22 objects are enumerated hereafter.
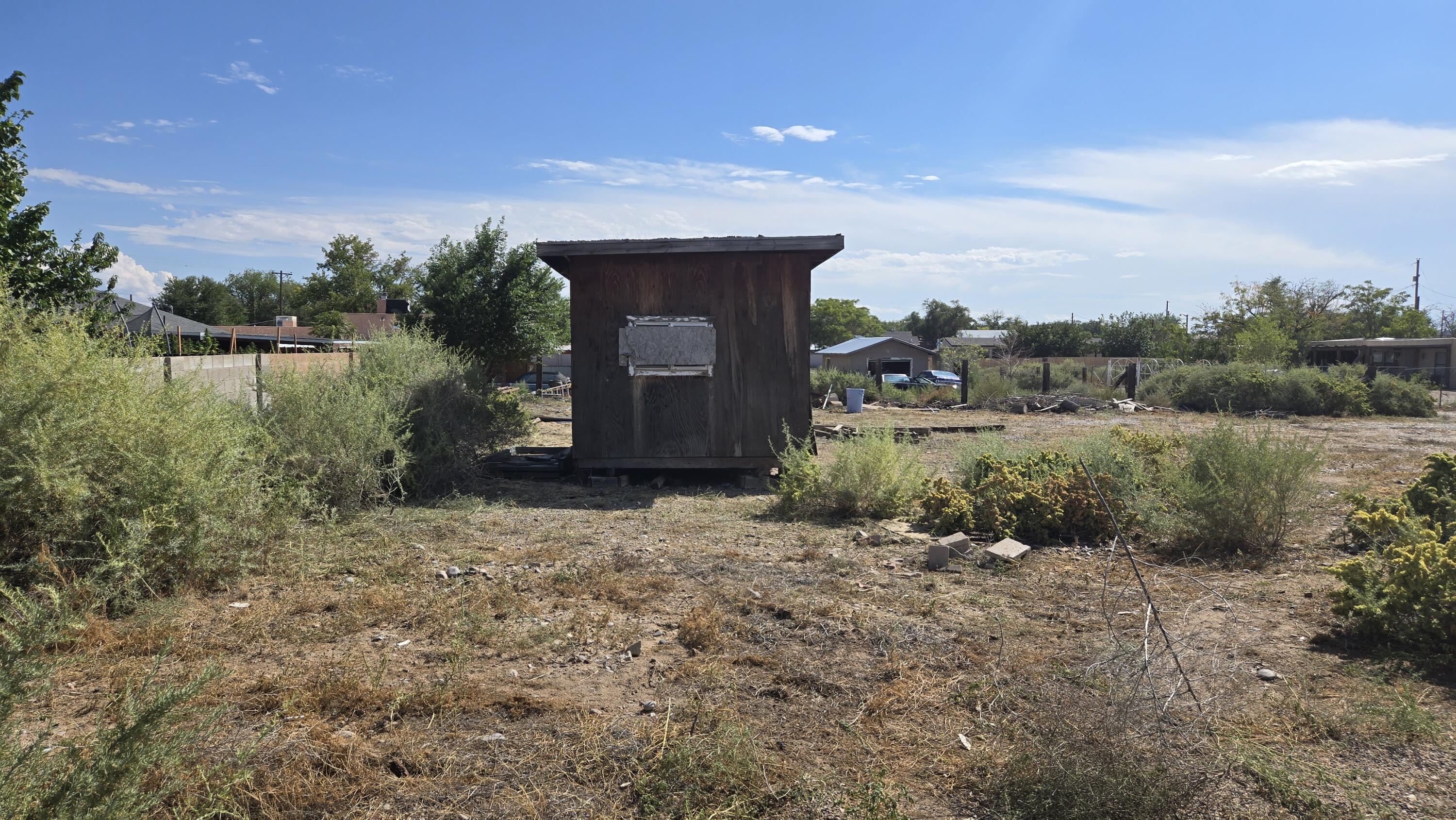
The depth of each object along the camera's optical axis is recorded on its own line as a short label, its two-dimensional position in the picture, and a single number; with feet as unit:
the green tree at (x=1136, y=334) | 186.50
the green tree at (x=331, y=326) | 135.13
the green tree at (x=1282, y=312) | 141.59
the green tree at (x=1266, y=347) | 89.20
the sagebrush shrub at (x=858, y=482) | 26.04
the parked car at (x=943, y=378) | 110.01
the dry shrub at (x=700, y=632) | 14.49
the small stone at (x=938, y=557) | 19.97
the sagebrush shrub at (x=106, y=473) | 14.74
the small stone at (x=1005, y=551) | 20.38
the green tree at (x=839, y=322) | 263.90
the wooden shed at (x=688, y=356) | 31.60
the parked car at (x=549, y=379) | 101.91
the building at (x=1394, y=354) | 108.27
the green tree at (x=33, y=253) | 27.55
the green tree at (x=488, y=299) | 67.21
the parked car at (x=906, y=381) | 100.22
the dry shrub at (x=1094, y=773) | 8.84
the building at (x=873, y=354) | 157.38
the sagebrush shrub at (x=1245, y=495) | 20.89
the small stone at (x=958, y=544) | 20.71
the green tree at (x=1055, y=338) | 190.90
